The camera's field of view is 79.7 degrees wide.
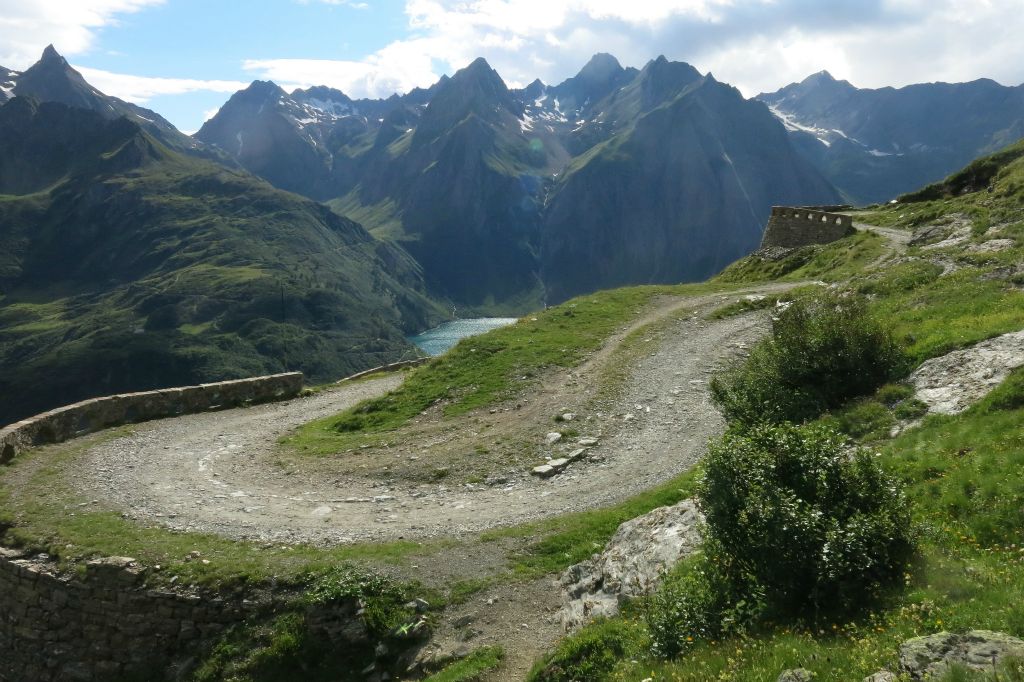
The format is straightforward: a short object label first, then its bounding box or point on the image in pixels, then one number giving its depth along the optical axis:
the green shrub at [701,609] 10.49
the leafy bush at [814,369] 18.41
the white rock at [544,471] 22.34
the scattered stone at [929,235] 38.00
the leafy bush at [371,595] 15.63
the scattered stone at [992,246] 29.09
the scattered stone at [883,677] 7.46
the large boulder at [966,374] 15.34
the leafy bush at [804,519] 9.78
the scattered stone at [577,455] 23.13
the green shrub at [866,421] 15.99
